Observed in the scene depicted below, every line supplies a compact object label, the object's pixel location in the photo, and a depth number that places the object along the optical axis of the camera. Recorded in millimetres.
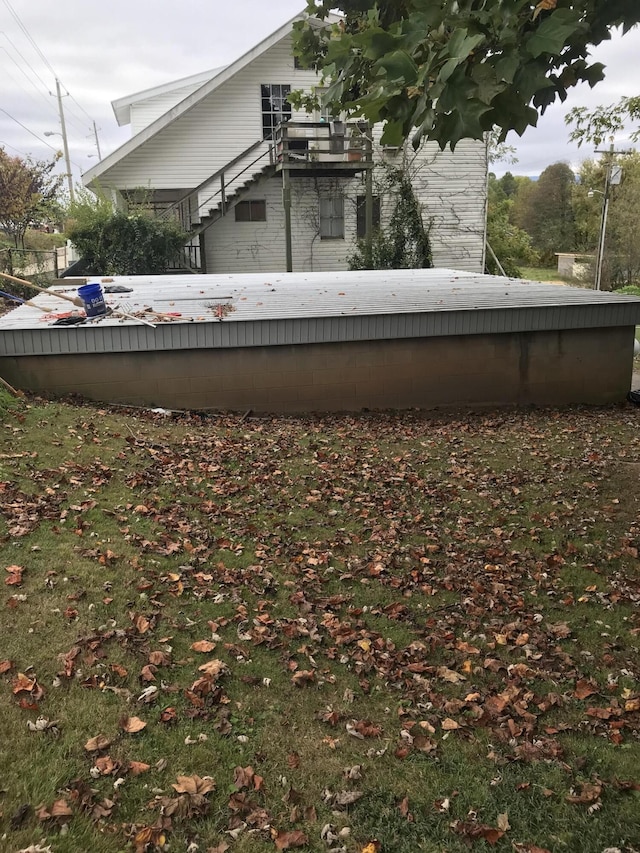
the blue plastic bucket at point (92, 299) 8508
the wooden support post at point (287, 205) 17859
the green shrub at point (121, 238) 17484
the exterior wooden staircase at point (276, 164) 18078
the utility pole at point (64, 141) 52153
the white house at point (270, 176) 18844
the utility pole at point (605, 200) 21547
